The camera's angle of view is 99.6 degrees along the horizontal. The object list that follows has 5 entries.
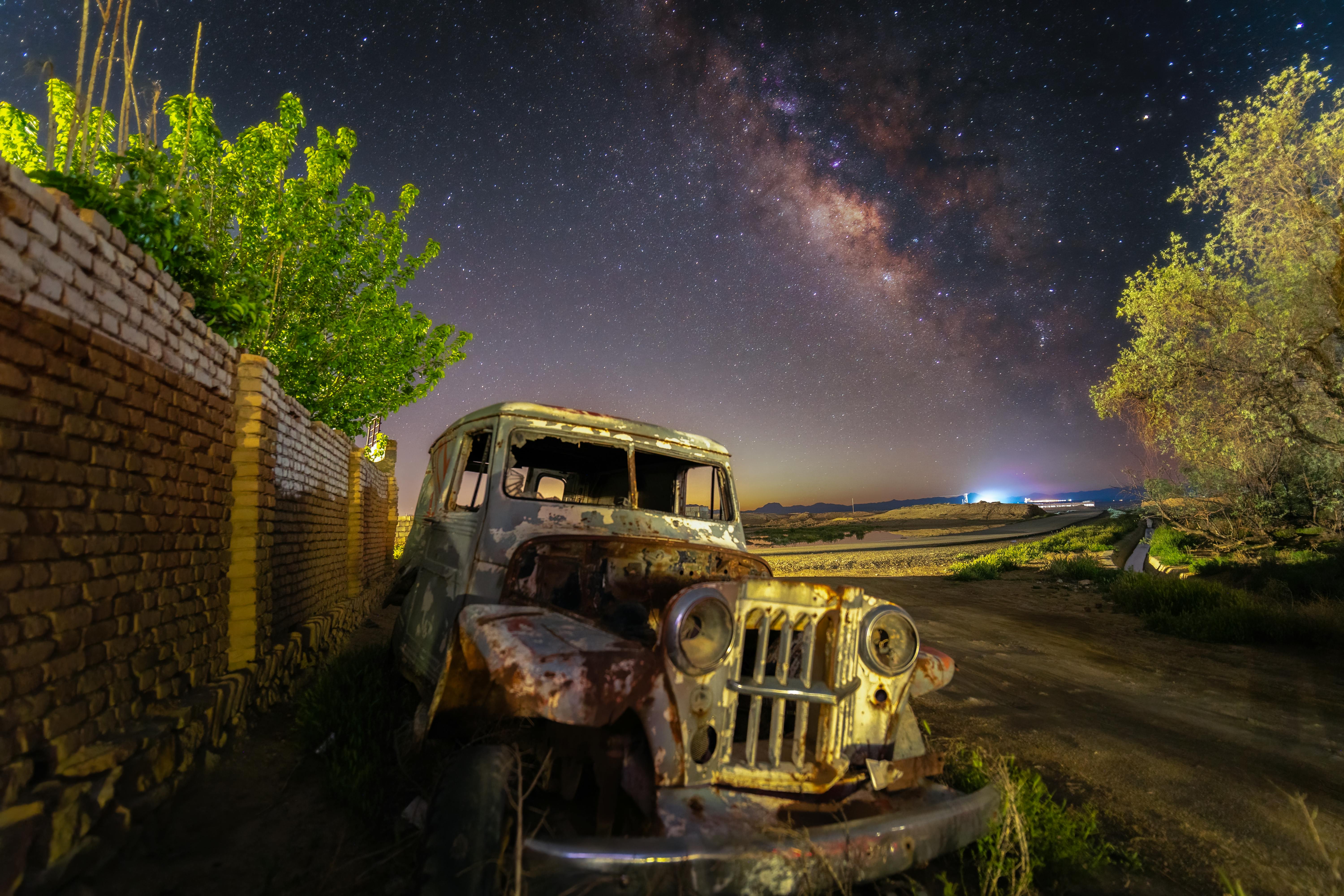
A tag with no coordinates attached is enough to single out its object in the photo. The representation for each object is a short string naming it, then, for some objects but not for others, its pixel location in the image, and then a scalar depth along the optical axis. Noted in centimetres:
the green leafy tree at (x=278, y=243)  374
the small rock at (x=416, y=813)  261
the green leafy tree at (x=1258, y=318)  1056
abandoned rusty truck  190
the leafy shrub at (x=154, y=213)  316
